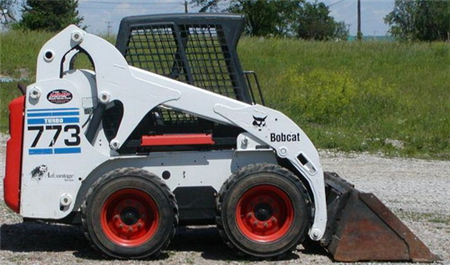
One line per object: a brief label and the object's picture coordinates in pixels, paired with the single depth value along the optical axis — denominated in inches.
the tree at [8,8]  2218.3
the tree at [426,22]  2230.6
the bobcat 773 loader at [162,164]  295.0
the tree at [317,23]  3044.0
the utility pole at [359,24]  2287.4
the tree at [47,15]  2128.4
